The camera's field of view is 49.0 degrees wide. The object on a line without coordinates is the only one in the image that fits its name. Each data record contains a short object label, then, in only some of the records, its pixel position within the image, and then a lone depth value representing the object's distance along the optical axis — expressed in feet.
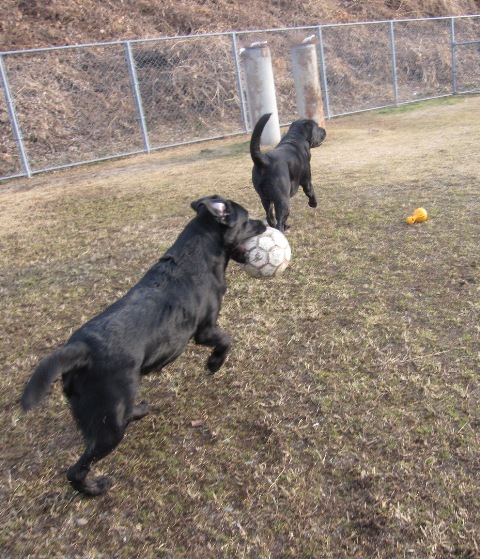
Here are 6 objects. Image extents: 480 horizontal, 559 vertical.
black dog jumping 7.23
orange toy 16.38
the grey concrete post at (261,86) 32.17
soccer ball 10.97
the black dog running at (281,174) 16.11
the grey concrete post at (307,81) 33.63
